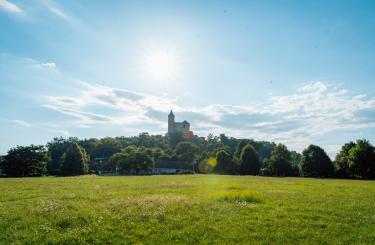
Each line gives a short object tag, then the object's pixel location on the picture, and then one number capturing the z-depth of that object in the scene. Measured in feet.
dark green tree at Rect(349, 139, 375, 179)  296.10
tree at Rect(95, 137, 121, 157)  599.16
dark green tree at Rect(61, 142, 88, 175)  344.90
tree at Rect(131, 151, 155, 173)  390.75
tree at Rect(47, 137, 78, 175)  521.20
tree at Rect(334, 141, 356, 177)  314.14
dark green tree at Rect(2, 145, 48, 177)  317.01
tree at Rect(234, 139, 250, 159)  462.43
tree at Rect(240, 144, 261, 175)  377.09
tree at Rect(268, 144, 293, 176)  354.95
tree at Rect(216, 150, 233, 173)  399.65
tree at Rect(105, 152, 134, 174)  390.83
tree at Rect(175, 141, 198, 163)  554.05
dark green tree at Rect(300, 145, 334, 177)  329.11
